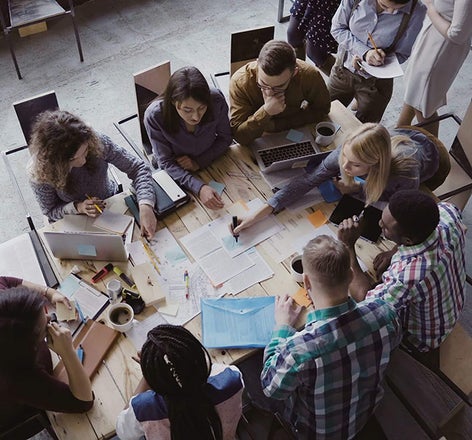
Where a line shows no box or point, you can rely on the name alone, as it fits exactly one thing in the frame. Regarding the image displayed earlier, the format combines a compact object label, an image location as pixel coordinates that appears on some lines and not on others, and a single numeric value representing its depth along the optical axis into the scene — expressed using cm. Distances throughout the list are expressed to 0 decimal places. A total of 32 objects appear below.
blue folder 190
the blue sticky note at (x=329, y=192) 238
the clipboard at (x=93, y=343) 182
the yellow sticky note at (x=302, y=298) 202
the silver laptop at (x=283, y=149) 246
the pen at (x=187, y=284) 203
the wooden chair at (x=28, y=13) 379
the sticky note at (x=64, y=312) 191
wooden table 171
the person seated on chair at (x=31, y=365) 155
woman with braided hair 146
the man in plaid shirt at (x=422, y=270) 188
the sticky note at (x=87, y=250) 205
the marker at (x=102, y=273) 206
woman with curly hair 213
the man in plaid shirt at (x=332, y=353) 165
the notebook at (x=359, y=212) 224
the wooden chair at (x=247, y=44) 297
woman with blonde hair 221
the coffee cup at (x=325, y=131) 262
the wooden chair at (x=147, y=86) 270
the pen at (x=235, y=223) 223
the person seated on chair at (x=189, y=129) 227
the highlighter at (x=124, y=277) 205
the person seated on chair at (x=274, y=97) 249
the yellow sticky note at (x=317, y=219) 230
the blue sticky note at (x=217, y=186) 242
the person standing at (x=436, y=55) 275
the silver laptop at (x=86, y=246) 200
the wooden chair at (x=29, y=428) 176
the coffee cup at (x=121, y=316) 189
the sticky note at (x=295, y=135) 263
